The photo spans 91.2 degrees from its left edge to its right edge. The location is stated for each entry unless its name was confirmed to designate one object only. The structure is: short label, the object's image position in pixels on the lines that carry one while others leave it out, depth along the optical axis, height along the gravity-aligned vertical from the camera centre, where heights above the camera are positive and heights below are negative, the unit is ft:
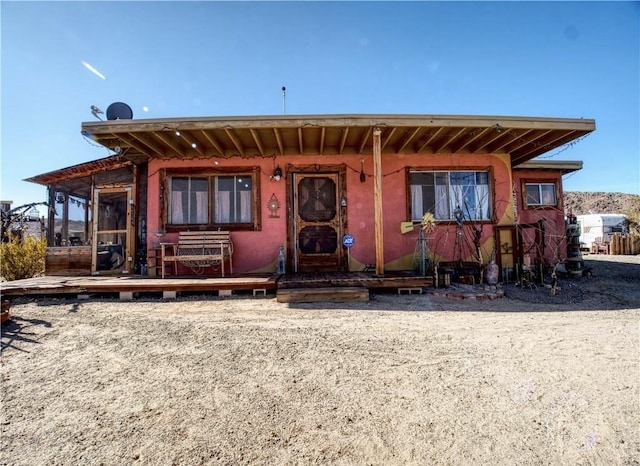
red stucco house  22.53 +3.22
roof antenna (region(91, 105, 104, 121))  21.49 +9.56
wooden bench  21.67 +0.01
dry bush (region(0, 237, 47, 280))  25.79 -0.69
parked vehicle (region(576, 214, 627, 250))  56.54 +1.89
